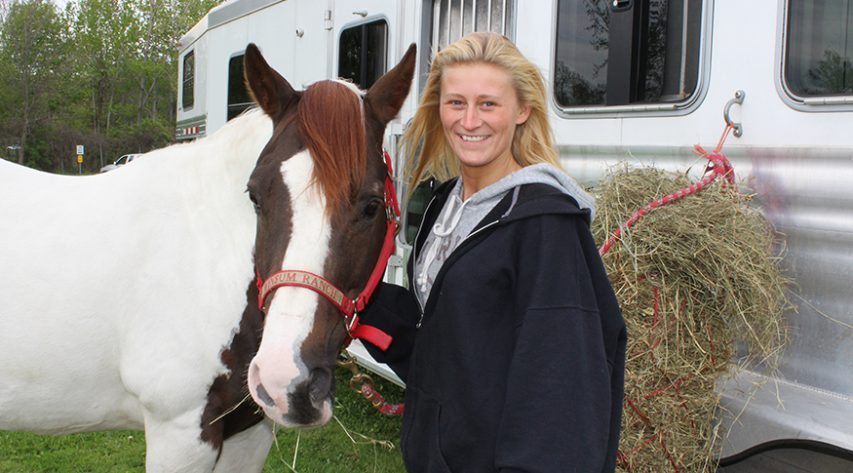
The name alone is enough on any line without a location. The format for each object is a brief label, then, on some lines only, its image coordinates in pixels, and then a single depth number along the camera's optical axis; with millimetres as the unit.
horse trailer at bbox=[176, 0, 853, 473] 2297
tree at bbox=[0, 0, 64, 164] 34469
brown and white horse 2240
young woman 1244
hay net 2406
